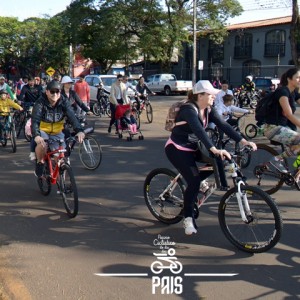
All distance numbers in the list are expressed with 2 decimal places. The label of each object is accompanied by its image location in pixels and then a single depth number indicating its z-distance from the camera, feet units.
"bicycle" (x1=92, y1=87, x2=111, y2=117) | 66.69
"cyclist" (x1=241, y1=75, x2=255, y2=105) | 82.03
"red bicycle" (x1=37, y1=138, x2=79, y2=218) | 19.19
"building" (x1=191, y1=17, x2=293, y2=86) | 143.64
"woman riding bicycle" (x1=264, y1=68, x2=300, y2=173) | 20.72
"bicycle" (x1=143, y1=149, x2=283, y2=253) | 14.78
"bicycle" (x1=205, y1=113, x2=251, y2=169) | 28.66
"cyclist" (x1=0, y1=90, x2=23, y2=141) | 36.29
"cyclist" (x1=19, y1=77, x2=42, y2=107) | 44.93
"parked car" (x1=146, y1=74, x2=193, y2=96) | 124.88
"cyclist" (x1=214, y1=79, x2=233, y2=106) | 34.35
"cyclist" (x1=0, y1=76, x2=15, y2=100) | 38.83
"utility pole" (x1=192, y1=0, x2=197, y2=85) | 115.68
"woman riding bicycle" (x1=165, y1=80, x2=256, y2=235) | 15.83
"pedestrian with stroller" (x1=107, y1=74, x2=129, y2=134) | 42.80
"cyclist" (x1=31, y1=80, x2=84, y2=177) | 20.52
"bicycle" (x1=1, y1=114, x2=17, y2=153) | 35.78
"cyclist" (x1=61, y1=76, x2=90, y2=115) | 31.14
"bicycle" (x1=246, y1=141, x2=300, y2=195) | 21.27
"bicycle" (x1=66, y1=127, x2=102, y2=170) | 29.48
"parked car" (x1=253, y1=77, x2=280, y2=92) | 93.66
